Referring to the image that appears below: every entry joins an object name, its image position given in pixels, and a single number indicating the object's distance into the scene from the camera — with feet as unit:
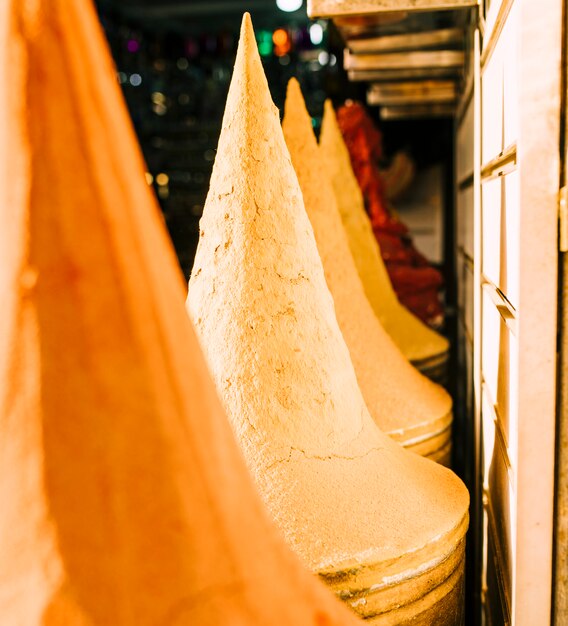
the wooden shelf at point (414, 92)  12.92
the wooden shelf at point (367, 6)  5.87
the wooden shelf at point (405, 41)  9.87
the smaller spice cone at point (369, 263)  8.21
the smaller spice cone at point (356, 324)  5.78
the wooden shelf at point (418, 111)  15.69
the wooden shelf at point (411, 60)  10.18
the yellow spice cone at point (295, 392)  3.91
